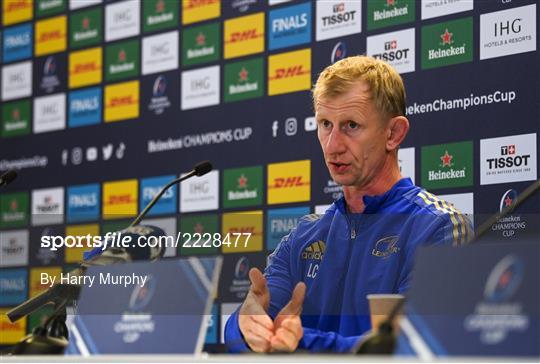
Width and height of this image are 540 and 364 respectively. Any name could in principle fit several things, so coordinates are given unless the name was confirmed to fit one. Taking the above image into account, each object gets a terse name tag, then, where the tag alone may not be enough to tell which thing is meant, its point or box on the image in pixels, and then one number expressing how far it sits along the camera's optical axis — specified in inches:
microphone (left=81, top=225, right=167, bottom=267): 163.9
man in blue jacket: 200.1
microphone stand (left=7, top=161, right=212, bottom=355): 159.2
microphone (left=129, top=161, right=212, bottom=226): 212.0
